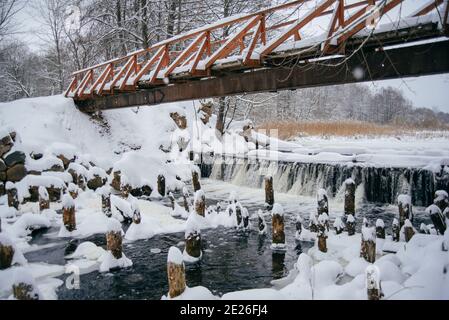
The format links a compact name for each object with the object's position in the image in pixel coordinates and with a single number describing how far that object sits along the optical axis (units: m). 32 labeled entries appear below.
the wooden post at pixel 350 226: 7.66
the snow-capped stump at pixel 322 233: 6.95
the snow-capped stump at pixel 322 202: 8.48
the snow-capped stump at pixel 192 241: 6.80
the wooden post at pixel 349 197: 8.93
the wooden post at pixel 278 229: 7.44
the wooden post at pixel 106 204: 9.60
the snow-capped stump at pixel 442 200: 7.39
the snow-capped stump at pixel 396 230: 6.95
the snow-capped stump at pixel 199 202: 8.29
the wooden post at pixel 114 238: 6.53
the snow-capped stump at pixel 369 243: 5.80
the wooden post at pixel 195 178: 12.55
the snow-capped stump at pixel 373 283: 3.97
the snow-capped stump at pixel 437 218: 7.00
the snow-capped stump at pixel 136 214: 8.57
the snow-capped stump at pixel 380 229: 7.09
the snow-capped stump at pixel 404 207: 7.46
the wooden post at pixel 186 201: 10.57
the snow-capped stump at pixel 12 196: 10.23
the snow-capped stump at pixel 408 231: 6.76
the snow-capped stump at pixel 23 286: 3.73
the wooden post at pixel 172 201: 10.87
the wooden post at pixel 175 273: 4.54
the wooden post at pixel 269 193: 11.41
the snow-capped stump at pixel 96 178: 13.24
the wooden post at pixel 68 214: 8.52
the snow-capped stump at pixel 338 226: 7.94
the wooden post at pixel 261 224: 8.51
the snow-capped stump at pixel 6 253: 5.66
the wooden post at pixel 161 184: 13.44
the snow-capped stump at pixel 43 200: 9.87
